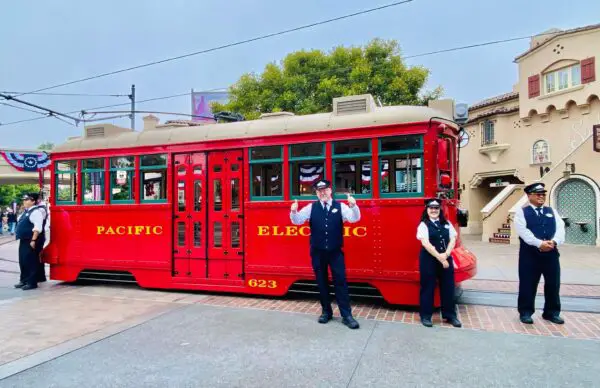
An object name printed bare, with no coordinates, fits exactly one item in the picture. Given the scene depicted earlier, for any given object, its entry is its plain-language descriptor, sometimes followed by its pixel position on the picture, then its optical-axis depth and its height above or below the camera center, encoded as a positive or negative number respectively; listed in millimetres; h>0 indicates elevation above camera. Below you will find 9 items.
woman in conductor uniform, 5164 -873
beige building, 15156 +2231
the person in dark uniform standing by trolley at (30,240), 7824 -782
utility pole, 17370 +4005
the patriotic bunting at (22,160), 20016 +1887
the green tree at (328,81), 17562 +4994
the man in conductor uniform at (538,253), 5156 -762
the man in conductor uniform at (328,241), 5242 -580
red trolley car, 5777 +20
